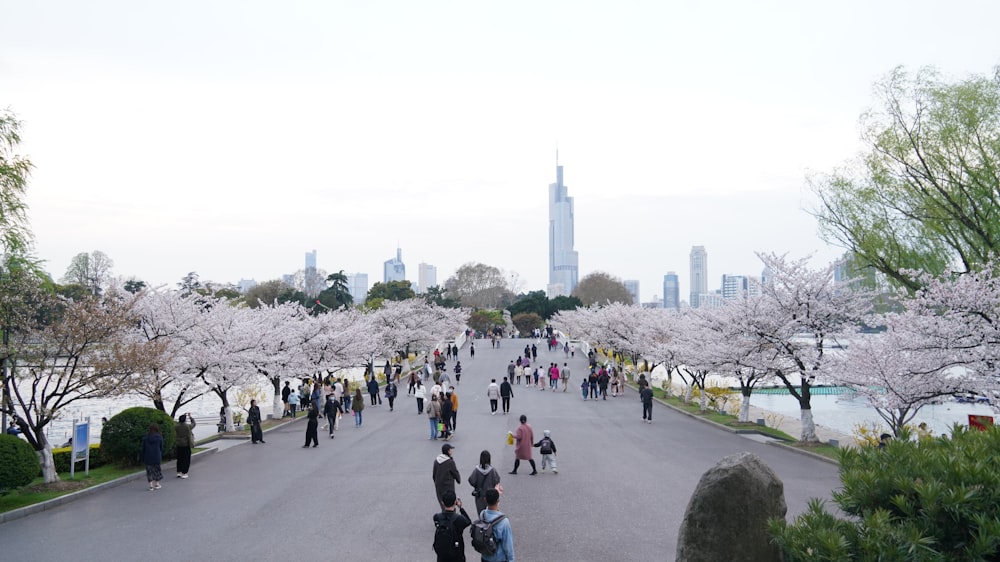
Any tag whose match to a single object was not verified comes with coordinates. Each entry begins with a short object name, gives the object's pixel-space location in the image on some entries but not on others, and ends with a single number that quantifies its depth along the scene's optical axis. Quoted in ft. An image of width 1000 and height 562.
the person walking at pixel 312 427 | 65.51
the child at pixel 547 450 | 50.60
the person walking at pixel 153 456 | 47.47
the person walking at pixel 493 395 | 88.33
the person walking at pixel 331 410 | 71.36
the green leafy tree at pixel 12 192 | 54.70
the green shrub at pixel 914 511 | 16.84
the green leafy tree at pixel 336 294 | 245.65
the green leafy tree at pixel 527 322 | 310.86
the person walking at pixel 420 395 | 88.02
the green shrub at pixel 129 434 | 53.62
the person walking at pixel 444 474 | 35.17
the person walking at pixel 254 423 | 67.10
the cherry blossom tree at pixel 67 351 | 45.27
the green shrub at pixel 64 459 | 53.45
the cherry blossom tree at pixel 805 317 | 66.08
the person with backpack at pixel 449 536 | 23.89
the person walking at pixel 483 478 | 34.47
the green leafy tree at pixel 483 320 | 306.76
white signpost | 50.96
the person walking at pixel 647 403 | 82.94
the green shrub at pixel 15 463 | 40.34
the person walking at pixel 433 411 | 66.28
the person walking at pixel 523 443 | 50.60
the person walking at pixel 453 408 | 70.33
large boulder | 22.80
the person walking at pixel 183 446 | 51.29
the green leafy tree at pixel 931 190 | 70.64
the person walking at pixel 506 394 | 88.89
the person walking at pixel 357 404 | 78.38
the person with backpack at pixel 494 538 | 23.67
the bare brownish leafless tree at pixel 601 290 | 372.38
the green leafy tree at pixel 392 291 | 270.38
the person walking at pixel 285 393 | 92.84
